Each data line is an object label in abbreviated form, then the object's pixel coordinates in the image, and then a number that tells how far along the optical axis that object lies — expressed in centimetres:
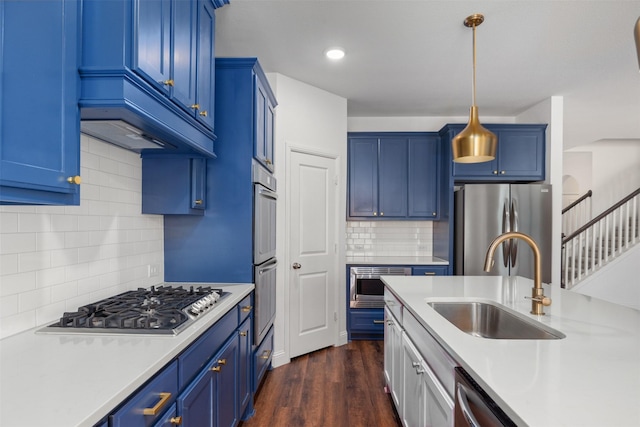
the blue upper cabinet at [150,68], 123
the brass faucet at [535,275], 158
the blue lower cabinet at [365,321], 399
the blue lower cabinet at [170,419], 114
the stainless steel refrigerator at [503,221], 376
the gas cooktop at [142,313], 135
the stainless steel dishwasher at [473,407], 90
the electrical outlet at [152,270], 224
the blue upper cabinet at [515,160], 406
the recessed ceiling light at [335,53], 287
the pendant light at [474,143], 204
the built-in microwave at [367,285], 401
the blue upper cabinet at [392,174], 432
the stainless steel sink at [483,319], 166
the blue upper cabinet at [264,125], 250
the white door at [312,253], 338
